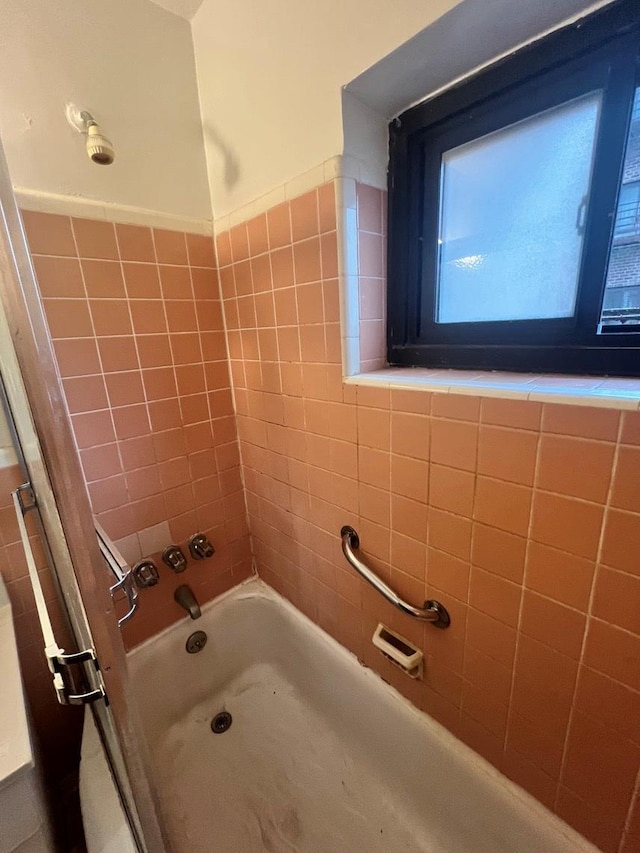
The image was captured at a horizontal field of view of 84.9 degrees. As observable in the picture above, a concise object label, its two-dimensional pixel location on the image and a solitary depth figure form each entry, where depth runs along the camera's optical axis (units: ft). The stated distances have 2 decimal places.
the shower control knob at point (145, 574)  3.87
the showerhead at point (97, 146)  2.62
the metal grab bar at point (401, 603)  2.76
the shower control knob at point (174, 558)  4.06
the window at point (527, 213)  2.14
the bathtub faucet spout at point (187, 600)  4.08
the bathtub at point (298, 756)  2.91
